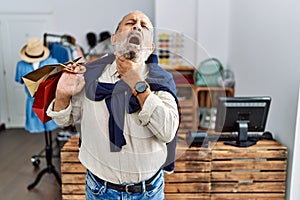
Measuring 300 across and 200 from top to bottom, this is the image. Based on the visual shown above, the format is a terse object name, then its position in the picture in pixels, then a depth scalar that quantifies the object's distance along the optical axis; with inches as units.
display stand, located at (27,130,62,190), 130.2
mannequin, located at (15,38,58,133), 131.6
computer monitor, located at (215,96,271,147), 85.4
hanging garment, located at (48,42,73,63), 139.4
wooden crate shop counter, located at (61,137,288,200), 87.5
